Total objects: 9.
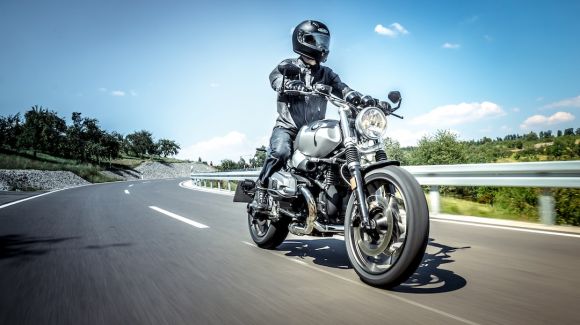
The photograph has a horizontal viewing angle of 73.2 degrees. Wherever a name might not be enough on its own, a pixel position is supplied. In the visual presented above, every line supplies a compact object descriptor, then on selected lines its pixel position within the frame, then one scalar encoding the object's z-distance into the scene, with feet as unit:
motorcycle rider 12.89
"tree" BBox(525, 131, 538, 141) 330.09
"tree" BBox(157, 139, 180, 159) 453.58
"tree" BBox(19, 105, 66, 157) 244.22
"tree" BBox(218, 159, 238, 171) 118.01
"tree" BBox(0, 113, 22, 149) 249.96
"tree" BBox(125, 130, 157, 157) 411.34
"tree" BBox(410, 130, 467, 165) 155.63
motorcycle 8.59
